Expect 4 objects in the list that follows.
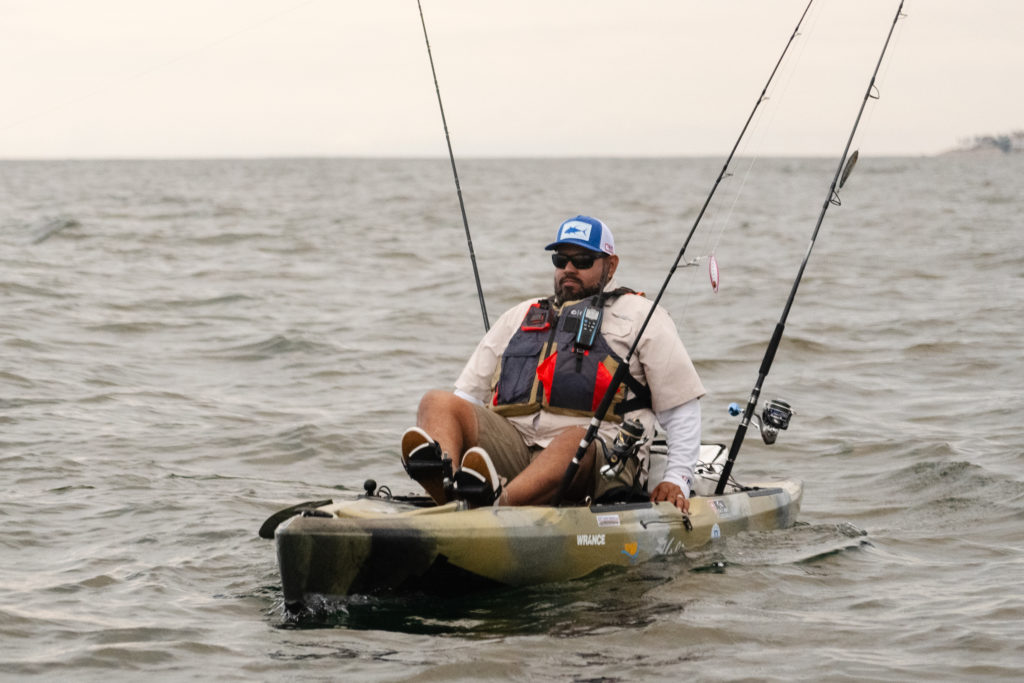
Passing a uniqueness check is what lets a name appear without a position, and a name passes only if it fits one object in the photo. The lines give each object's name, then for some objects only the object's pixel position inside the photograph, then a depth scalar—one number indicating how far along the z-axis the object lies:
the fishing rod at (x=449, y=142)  14.00
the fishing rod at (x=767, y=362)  12.98
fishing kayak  10.16
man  11.58
